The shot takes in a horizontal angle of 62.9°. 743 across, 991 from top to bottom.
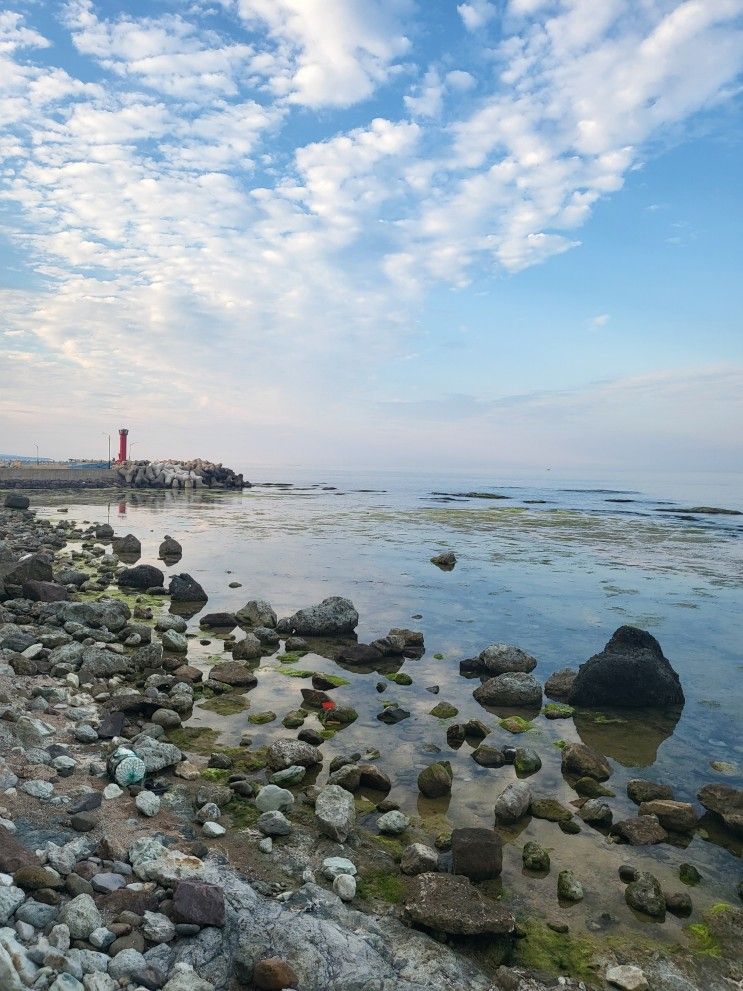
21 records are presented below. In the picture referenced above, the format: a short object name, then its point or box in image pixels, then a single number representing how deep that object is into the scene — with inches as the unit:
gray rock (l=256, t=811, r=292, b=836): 244.1
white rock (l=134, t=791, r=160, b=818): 243.0
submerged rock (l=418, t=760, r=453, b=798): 288.7
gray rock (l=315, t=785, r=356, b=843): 244.5
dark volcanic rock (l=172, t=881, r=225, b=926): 177.6
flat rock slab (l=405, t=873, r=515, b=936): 191.9
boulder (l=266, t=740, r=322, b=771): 304.8
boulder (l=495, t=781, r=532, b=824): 270.7
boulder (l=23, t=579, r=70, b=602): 579.8
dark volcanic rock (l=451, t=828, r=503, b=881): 227.6
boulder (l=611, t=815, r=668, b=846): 260.8
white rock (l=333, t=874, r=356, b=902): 208.2
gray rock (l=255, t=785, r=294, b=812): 264.5
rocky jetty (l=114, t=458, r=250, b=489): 3090.6
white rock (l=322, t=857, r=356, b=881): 219.6
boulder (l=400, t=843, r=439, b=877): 226.2
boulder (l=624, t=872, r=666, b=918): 213.8
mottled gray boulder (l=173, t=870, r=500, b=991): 166.1
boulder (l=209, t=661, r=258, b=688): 420.8
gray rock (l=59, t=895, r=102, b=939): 164.2
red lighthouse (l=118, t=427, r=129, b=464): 3548.2
